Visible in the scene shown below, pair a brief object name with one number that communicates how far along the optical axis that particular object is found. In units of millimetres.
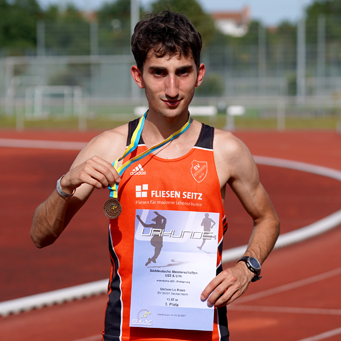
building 106312
